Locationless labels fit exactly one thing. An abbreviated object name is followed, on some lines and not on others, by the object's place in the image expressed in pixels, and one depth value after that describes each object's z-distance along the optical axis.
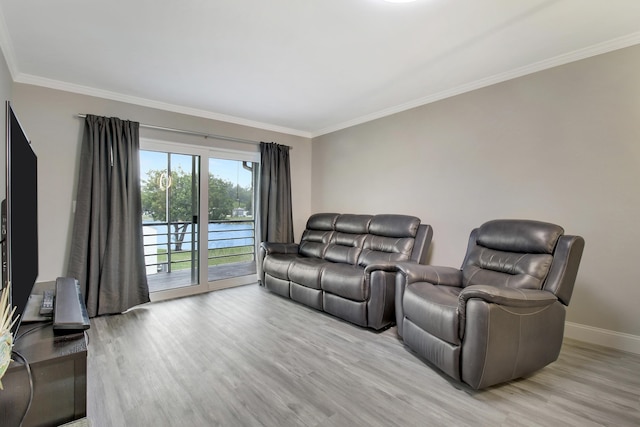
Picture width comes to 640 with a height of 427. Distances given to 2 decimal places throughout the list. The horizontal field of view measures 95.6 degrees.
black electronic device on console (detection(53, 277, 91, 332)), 1.29
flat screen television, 1.15
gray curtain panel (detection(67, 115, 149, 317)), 3.05
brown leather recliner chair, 1.80
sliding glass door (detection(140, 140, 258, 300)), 3.68
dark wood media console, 1.02
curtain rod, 3.49
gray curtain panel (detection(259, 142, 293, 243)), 4.46
